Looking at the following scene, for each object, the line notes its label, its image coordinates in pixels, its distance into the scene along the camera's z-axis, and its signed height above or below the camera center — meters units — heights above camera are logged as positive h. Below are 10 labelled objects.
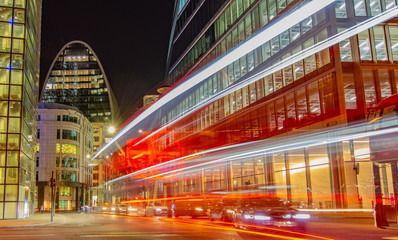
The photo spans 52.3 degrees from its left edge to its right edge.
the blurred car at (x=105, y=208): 52.84 -2.73
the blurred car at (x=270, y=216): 14.70 -1.25
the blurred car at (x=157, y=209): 35.50 -2.06
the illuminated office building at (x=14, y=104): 35.66 +7.77
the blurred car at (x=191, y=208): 29.19 -1.77
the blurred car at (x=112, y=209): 48.43 -2.64
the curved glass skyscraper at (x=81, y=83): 176.25 +45.94
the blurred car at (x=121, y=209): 44.94 -2.44
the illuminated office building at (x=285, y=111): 29.28 +5.93
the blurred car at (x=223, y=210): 22.90 -1.58
